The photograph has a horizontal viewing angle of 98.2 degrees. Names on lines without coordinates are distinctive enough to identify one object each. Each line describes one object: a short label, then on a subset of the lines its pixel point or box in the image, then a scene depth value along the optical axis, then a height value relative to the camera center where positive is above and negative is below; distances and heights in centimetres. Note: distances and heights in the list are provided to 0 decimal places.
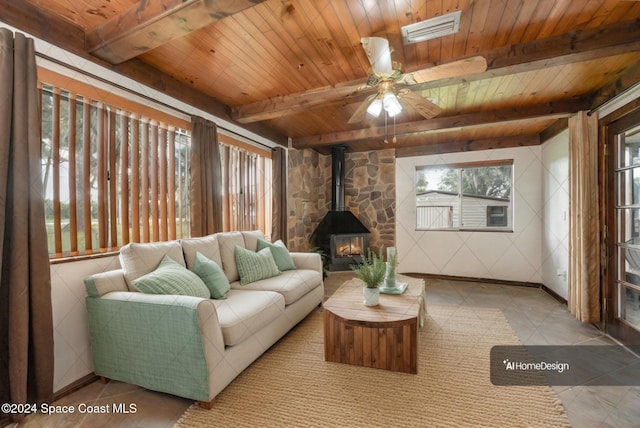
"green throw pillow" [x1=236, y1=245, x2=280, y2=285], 268 -53
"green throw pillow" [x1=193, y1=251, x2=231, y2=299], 217 -50
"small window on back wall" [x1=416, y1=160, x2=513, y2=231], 444 +20
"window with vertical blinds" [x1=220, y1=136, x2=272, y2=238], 334 +33
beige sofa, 155 -72
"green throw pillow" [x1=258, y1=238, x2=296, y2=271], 306 -49
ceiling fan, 178 +96
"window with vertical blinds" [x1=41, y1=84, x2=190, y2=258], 181 +30
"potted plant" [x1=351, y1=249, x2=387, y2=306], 212 -56
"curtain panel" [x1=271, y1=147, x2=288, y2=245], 409 +19
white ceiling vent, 169 +116
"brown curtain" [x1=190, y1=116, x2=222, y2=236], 270 +34
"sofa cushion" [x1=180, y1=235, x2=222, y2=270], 234 -31
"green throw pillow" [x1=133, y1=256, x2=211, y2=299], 177 -45
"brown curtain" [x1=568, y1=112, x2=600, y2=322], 263 -13
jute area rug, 148 -112
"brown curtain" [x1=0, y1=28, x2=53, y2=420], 146 -14
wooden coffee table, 187 -87
